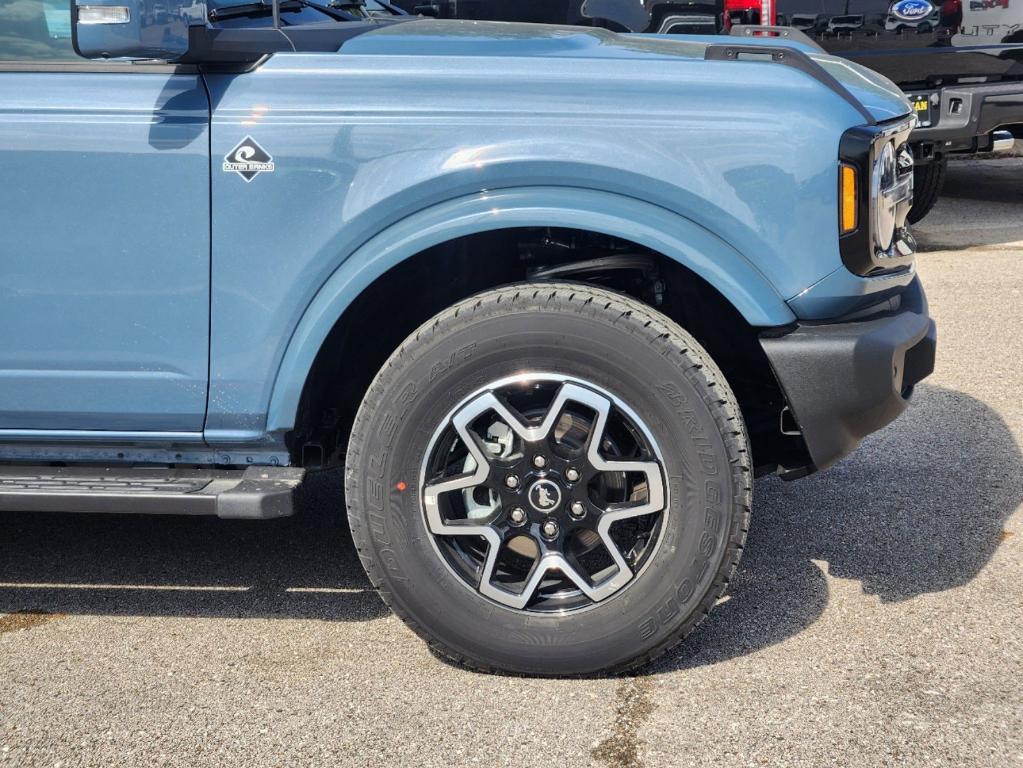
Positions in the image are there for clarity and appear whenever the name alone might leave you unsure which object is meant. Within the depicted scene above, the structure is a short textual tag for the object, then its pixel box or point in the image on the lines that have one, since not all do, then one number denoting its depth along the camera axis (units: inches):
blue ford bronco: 109.0
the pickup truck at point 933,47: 303.3
